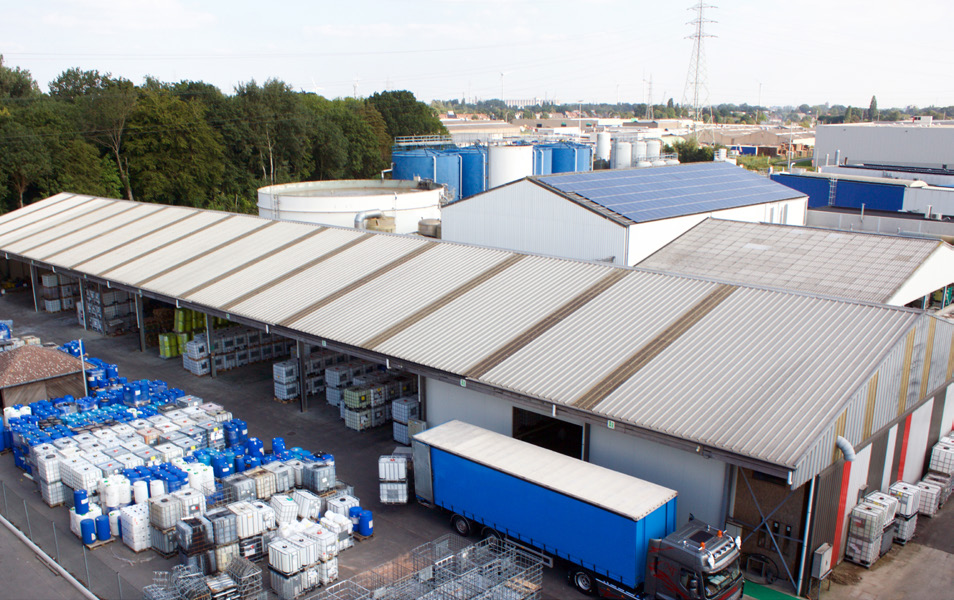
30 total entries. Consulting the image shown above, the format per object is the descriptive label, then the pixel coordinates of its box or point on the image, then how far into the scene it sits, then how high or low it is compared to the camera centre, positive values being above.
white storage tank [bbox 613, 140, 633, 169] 84.25 -3.65
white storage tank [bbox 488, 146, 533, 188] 59.53 -3.25
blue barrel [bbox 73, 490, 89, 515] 18.11 -9.09
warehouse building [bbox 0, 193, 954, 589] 15.75 -6.07
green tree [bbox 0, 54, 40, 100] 93.38 +4.56
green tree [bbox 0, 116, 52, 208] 62.06 -3.06
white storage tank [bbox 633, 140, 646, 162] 85.81 -3.17
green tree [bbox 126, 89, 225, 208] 71.50 -2.90
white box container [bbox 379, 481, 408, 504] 19.31 -9.40
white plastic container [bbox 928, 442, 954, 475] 20.53 -9.09
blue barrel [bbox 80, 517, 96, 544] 17.72 -9.57
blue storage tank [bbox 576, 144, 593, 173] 82.49 -3.92
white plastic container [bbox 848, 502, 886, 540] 16.66 -8.77
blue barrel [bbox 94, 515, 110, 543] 17.91 -9.58
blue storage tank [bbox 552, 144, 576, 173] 79.56 -3.80
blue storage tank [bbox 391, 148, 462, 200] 69.00 -4.09
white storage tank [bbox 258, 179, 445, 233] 48.91 -5.55
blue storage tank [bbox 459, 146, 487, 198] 71.75 -4.69
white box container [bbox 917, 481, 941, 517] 19.17 -9.48
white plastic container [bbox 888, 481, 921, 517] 17.78 -8.87
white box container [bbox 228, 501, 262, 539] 16.81 -8.88
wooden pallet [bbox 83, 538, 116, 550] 17.84 -9.97
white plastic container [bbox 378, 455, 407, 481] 19.27 -8.80
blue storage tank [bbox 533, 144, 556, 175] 76.00 -3.82
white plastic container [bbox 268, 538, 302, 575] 15.68 -9.01
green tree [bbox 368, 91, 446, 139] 111.69 +1.10
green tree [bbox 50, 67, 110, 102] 90.38 +4.49
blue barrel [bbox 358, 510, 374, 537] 18.02 -9.50
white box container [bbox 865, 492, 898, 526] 17.05 -8.66
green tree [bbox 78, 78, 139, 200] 71.94 +0.05
